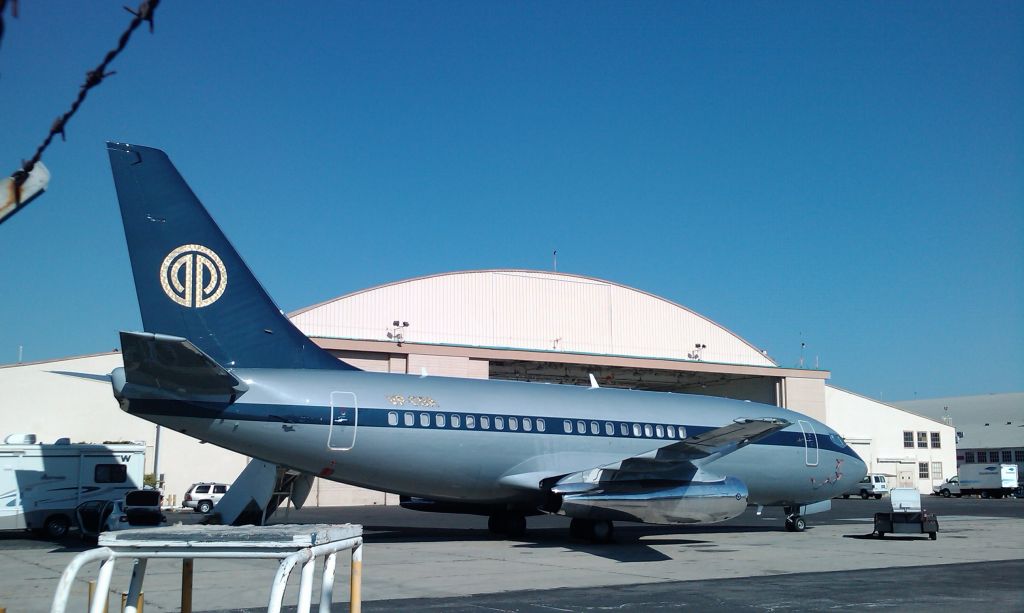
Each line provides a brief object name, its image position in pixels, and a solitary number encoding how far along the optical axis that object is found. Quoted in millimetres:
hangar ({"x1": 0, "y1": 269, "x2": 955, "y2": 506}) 37906
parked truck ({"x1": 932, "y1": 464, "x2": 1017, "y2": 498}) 60281
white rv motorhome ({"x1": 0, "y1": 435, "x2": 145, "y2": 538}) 22344
